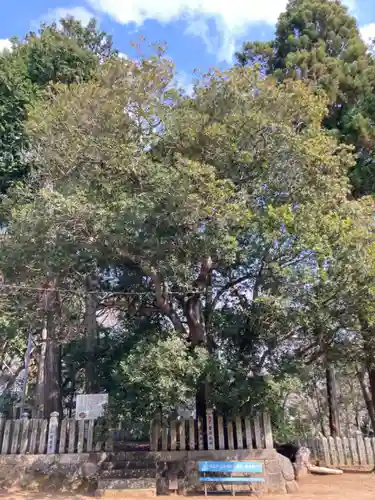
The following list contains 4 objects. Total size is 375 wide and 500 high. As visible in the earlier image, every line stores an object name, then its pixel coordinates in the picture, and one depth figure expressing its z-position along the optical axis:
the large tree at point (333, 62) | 10.98
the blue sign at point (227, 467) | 7.54
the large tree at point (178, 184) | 7.25
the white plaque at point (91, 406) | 8.27
